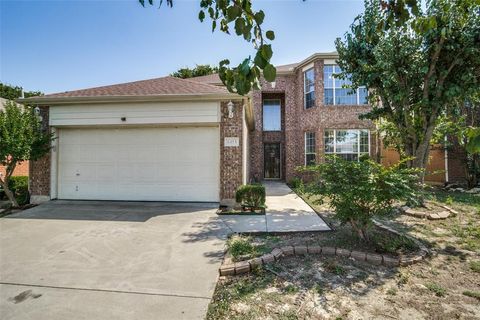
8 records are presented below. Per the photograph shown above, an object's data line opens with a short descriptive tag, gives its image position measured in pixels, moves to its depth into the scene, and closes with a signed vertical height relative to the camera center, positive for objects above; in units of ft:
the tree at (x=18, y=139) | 21.81 +2.35
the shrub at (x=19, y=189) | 25.61 -2.86
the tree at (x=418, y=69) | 18.10 +7.82
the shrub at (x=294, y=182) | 39.31 -3.52
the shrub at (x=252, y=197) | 22.13 -3.20
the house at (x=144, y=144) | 24.17 +2.02
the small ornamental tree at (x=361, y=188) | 11.82 -1.35
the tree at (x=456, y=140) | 27.49 +3.29
